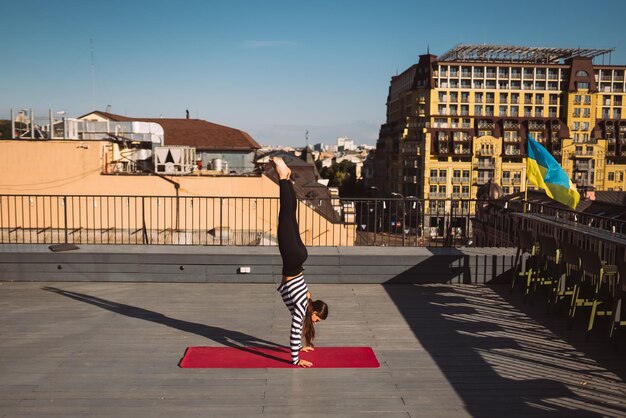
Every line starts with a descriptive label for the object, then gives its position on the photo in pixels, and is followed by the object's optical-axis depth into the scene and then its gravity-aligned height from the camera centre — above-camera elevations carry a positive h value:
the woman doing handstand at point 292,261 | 5.47 -0.89
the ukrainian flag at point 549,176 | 7.64 -0.05
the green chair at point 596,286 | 6.33 -1.46
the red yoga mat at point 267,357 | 5.66 -1.98
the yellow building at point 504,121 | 73.88 +7.09
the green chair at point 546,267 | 7.59 -1.37
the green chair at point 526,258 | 8.44 -1.38
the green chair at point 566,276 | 6.80 -1.44
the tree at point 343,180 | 100.50 -1.85
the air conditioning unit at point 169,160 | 24.31 +0.37
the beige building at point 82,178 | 22.14 -0.44
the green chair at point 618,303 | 5.92 -1.40
